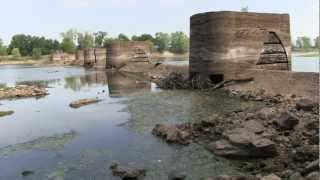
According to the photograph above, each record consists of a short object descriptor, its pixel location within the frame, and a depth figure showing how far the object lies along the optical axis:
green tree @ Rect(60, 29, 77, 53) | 127.94
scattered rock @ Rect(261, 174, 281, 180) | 6.88
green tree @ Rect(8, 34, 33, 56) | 128.75
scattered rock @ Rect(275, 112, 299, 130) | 10.66
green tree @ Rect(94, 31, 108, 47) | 133.88
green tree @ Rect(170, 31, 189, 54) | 145.12
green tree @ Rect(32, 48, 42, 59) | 119.25
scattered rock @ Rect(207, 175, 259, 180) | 7.29
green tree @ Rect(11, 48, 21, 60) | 122.50
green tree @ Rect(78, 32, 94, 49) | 130.75
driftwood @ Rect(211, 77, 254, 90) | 22.67
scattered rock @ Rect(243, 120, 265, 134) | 10.46
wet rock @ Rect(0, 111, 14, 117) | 18.07
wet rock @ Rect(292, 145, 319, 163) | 7.99
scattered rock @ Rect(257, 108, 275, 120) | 12.37
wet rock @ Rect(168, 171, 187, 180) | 7.96
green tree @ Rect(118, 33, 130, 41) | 129.25
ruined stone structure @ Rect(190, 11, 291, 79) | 22.58
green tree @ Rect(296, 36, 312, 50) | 156.62
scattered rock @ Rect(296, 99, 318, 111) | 13.36
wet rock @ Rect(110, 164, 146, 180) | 8.22
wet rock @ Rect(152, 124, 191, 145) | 10.90
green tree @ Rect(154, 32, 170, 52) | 141.25
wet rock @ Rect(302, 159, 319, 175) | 6.76
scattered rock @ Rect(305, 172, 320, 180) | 6.09
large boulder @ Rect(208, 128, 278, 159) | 8.88
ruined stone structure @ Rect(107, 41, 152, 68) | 51.50
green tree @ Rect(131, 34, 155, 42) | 134.93
